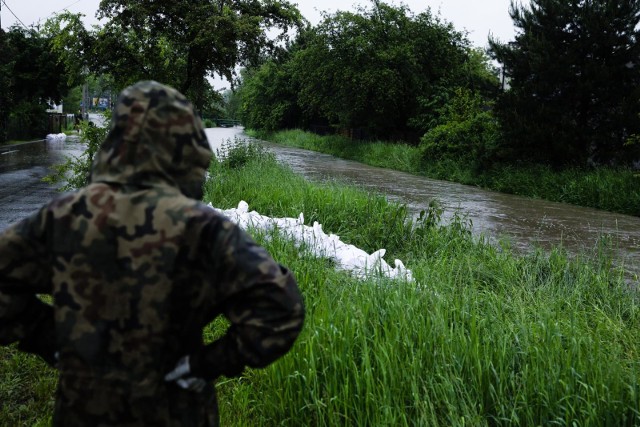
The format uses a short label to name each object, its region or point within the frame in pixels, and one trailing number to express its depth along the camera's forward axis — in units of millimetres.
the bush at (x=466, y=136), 16781
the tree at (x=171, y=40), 11828
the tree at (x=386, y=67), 24203
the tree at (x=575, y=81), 13734
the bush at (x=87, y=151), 9320
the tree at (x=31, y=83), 31958
